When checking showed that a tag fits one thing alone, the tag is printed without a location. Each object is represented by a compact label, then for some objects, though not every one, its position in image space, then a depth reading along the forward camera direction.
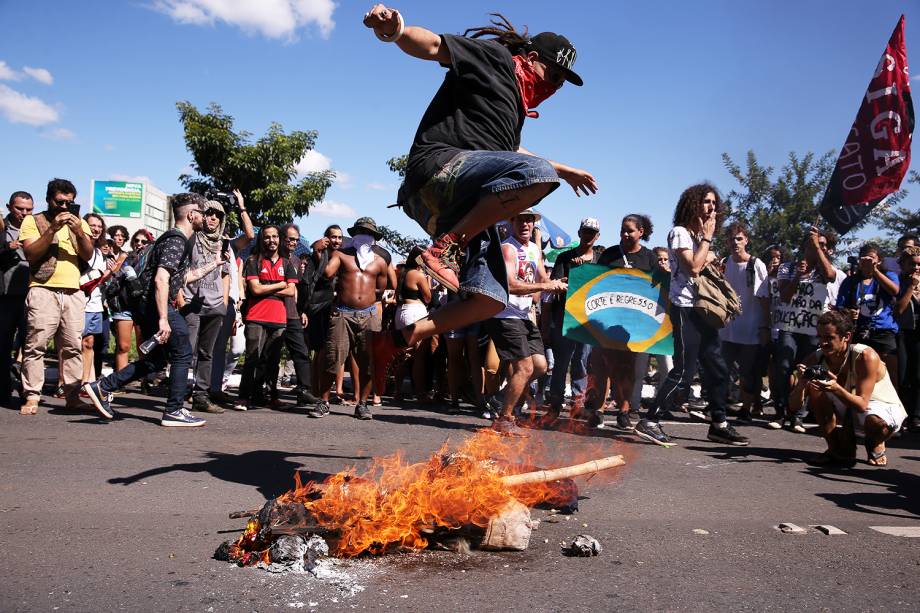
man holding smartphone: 6.81
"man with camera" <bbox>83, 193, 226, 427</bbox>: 6.69
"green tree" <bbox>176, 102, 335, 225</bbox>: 20.86
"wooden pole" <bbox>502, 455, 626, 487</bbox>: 3.61
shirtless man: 8.54
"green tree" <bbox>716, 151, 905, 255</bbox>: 29.53
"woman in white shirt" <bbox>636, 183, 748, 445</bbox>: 7.04
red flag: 9.42
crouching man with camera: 6.16
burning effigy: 3.12
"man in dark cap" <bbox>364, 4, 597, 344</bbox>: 3.46
